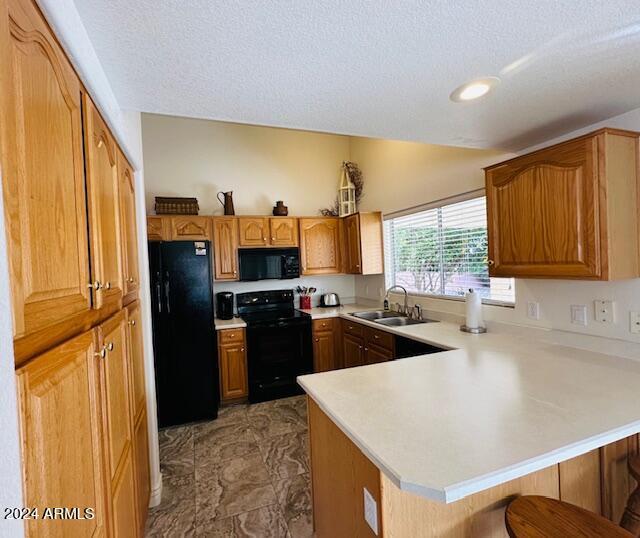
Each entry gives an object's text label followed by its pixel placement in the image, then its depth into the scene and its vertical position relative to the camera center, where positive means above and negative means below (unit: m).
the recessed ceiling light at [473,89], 1.28 +0.70
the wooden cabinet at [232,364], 3.27 -0.98
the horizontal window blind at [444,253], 2.58 +0.06
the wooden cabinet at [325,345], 3.67 -0.93
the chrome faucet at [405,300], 3.37 -0.42
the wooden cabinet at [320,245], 3.95 +0.24
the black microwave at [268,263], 3.68 +0.05
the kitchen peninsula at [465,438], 0.91 -0.56
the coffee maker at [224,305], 3.66 -0.41
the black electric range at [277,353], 3.36 -0.93
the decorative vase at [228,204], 3.75 +0.76
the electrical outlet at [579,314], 1.87 -0.36
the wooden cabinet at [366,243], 3.78 +0.23
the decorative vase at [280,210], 3.93 +0.69
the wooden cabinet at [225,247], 3.55 +0.25
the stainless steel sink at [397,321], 3.19 -0.61
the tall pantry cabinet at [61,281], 0.56 -0.01
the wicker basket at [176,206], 3.41 +0.70
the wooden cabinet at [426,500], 1.04 -0.88
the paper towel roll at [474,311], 2.45 -0.41
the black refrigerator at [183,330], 2.86 -0.54
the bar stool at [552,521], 0.97 -0.83
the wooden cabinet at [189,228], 3.36 +0.46
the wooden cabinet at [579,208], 1.49 +0.23
